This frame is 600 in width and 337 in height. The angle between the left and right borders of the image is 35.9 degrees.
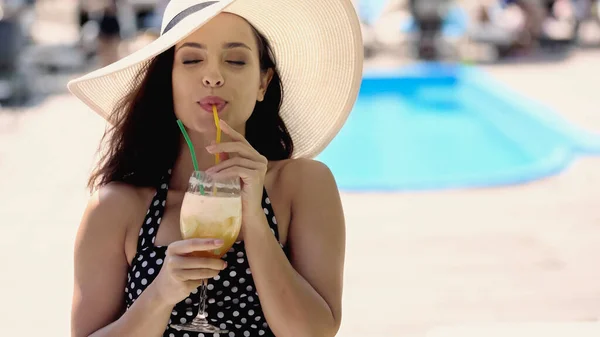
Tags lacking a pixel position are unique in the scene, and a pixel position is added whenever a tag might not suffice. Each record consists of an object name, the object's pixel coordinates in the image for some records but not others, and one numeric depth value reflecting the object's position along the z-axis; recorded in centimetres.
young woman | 190
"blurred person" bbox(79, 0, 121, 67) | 1188
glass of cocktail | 177
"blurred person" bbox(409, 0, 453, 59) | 1299
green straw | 185
